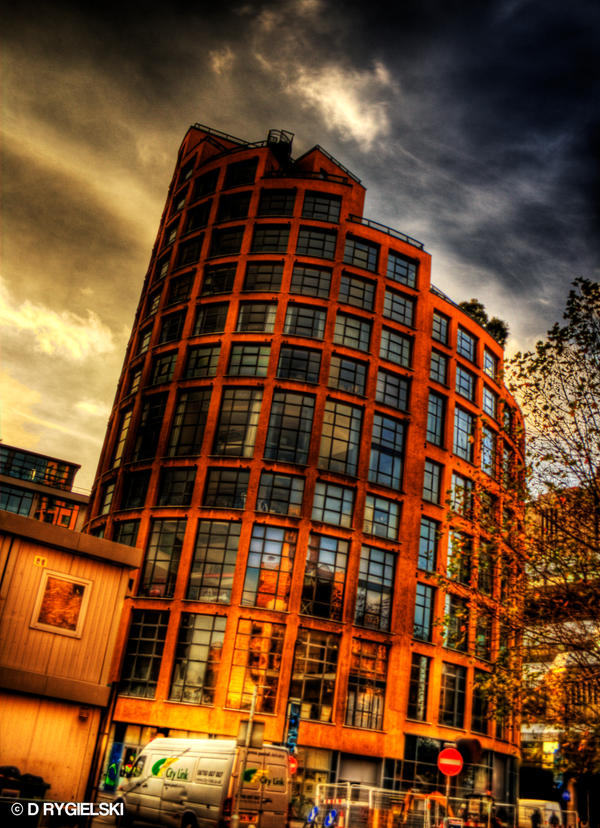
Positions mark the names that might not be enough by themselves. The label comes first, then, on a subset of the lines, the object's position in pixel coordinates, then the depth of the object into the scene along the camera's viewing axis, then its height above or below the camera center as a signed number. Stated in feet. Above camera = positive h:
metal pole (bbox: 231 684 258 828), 50.14 -5.16
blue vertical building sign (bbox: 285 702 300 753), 107.04 -0.81
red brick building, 121.39 +42.65
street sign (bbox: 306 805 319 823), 76.54 -8.75
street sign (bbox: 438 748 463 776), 55.36 -1.28
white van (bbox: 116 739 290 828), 61.00 -6.25
